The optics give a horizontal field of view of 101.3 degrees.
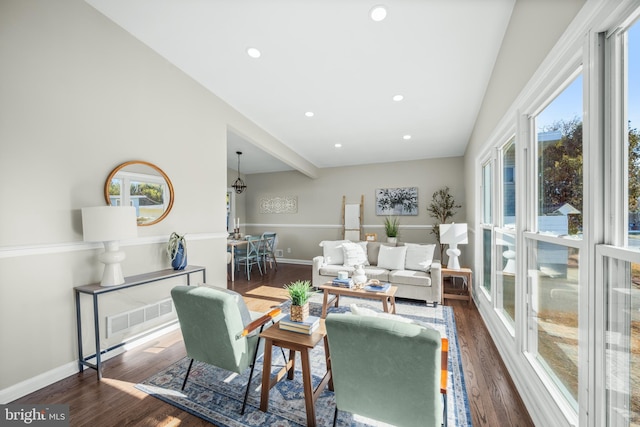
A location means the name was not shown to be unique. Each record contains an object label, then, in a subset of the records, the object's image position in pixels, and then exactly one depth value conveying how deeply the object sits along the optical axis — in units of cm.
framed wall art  623
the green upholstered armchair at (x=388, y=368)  117
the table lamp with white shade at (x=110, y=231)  206
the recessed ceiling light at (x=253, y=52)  264
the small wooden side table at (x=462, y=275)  381
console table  206
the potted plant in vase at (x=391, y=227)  587
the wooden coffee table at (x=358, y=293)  307
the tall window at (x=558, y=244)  135
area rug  165
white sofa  376
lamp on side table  388
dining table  518
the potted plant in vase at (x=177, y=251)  281
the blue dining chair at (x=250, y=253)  548
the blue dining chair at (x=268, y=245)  608
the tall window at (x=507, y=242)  238
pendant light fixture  642
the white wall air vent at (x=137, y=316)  242
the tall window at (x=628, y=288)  94
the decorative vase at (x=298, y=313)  181
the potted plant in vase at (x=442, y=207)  583
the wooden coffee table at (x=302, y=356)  159
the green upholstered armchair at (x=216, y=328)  165
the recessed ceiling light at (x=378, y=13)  209
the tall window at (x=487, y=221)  330
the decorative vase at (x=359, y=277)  334
